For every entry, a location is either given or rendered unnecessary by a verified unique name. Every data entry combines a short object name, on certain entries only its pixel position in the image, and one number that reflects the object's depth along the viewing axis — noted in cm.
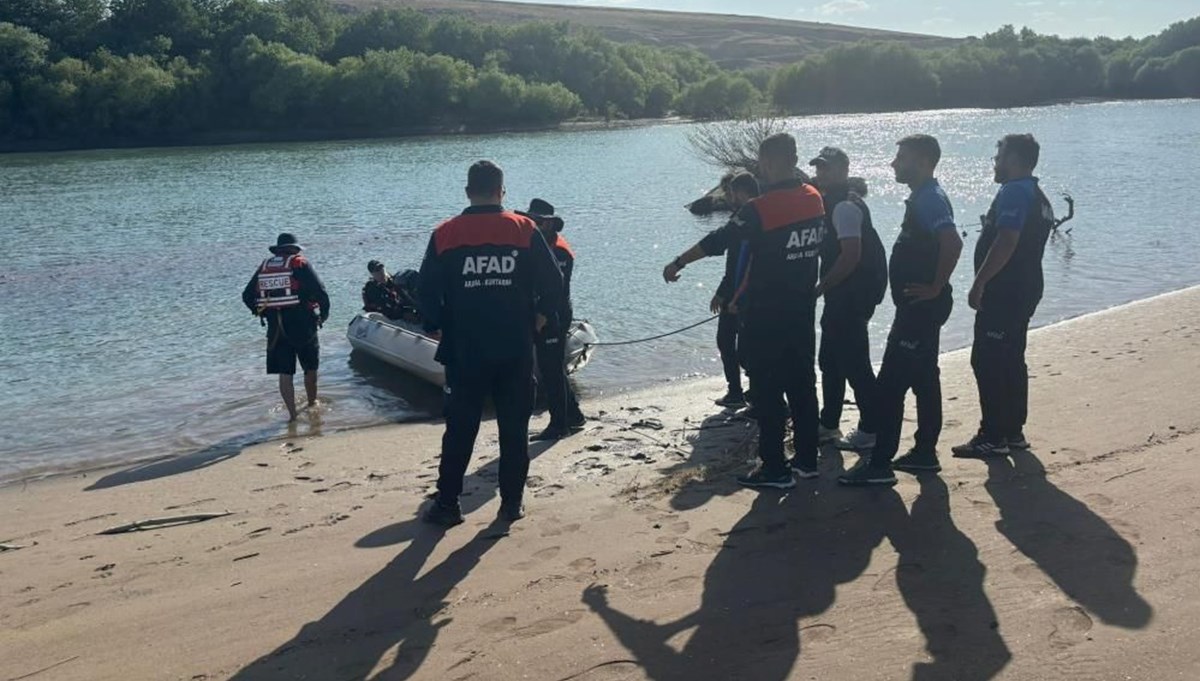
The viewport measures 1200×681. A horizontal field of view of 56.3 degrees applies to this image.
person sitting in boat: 1257
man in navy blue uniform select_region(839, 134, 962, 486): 607
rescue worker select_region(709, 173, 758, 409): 742
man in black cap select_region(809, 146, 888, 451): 681
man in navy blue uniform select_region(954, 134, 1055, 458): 625
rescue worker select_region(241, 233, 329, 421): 961
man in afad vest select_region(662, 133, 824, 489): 596
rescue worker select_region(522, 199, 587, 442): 826
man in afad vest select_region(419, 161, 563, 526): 564
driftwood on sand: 642
